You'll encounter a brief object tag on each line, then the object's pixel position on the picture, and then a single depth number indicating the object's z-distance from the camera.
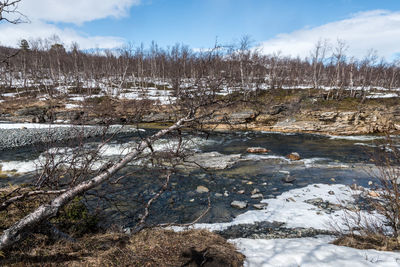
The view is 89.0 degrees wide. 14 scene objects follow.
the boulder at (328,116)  22.96
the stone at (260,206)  7.61
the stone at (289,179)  10.02
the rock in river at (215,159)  12.03
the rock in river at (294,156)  13.73
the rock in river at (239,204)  7.66
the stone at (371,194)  8.03
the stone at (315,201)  7.78
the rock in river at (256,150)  15.48
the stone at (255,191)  8.87
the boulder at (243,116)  25.44
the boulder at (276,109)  26.20
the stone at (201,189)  9.00
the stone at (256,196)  8.47
